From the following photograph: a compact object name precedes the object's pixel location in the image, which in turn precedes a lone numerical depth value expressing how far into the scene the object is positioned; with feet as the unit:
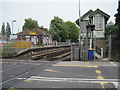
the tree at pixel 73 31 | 321.54
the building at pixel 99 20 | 80.59
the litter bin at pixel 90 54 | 48.19
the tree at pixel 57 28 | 248.73
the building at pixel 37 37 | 185.25
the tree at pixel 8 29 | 455.22
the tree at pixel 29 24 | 364.99
